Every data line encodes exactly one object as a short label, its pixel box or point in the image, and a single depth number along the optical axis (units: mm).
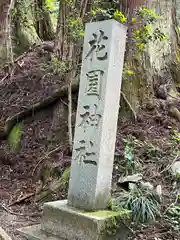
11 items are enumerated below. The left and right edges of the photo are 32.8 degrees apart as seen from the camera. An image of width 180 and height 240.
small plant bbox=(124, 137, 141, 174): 4027
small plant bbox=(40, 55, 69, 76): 5223
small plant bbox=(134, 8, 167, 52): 4336
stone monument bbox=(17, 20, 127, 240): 2873
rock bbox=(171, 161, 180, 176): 3841
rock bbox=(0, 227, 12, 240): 2936
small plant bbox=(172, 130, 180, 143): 4463
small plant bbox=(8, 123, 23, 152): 5766
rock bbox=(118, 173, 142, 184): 3619
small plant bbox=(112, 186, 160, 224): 3164
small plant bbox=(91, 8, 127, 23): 3279
